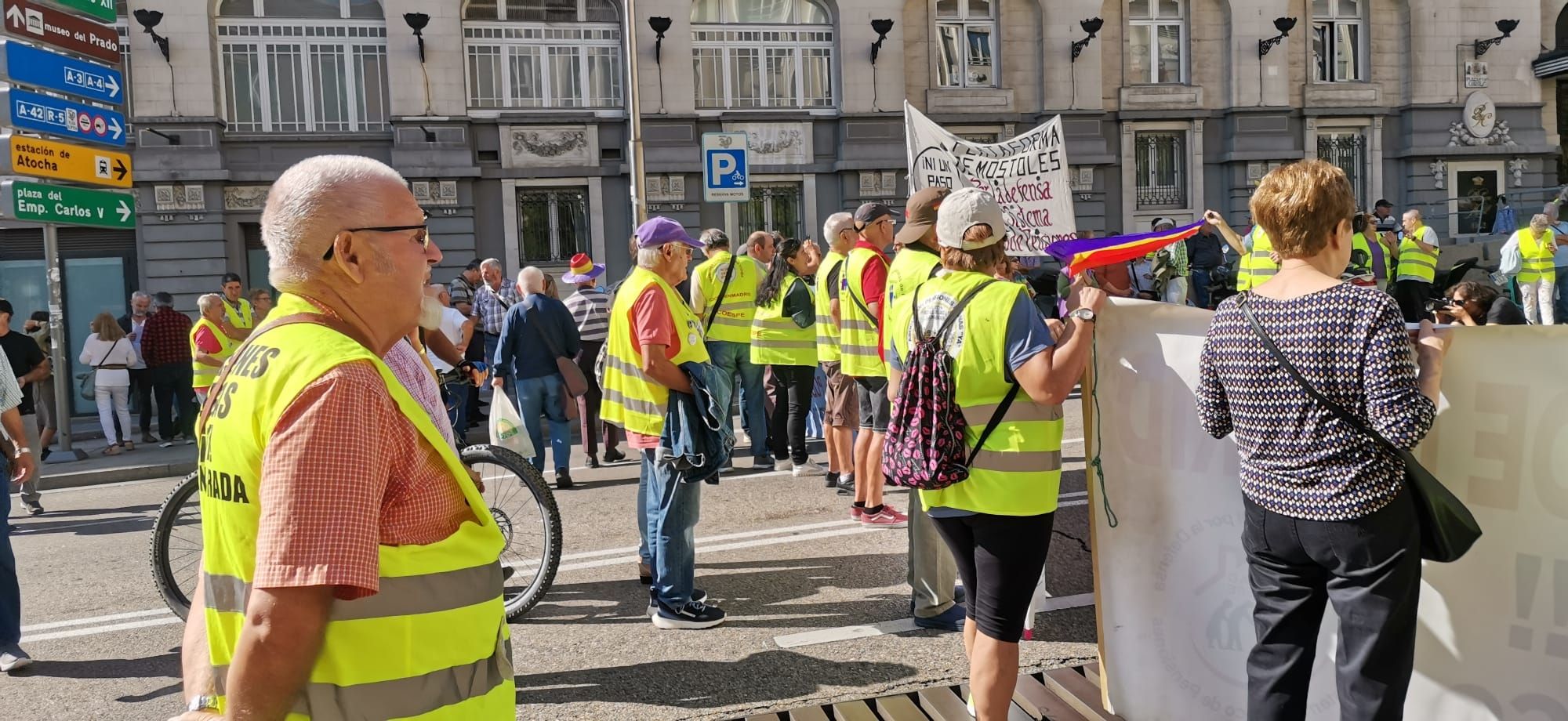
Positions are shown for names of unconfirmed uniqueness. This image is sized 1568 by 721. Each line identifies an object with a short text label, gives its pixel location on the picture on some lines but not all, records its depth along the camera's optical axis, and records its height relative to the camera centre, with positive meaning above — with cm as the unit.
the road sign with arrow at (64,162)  1116 +158
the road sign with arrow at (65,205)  1117 +112
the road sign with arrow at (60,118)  1109 +204
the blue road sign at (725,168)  1298 +142
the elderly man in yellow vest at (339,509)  160 -31
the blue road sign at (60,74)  1117 +251
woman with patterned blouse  246 -43
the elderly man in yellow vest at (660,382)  483 -41
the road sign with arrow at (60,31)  1116 +296
